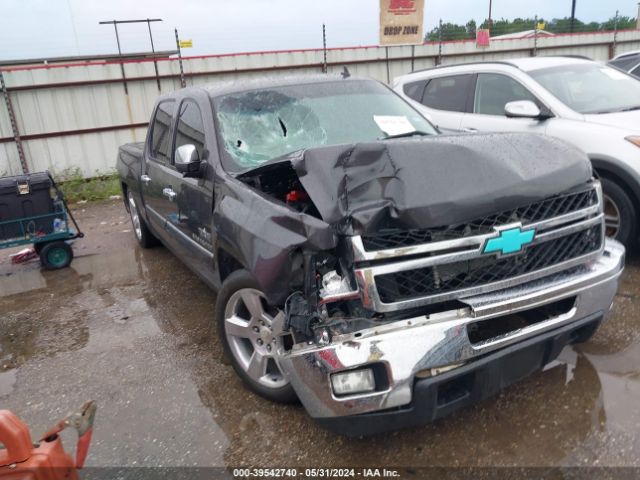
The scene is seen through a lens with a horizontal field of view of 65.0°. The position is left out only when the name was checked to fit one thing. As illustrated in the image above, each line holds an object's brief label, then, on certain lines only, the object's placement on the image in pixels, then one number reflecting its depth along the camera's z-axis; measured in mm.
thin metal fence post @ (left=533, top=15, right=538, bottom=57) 13280
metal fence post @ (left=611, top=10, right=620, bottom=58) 14672
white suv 4172
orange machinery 1646
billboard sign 11422
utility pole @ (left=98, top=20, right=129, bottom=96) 9727
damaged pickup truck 2078
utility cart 5309
